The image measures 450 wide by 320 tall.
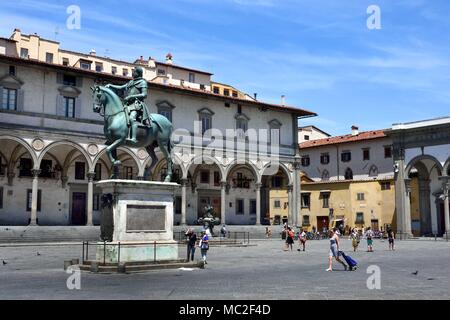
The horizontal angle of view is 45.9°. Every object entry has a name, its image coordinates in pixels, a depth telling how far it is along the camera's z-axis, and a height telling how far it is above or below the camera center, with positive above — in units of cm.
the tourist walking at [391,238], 2967 -117
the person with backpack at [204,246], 1805 -95
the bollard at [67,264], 1595 -137
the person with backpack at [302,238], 2848 -110
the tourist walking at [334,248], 1638 -95
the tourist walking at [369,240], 2766 -119
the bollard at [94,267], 1415 -129
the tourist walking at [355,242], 2832 -132
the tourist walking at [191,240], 1807 -77
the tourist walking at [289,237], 2816 -104
